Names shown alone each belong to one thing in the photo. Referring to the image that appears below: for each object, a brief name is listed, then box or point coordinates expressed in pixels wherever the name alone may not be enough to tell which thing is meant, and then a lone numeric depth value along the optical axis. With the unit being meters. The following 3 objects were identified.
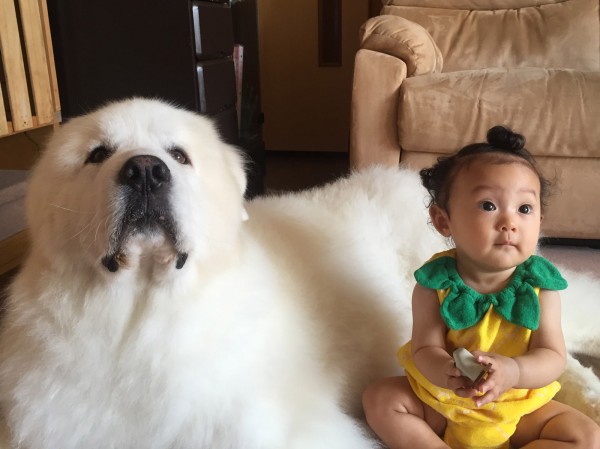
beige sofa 2.57
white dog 1.04
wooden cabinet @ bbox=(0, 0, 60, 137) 2.38
